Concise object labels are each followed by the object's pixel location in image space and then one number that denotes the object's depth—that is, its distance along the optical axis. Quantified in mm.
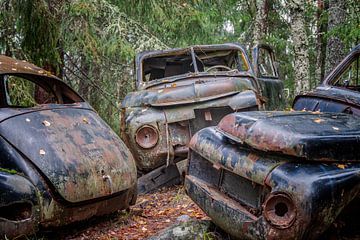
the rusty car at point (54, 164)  3889
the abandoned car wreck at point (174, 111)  6566
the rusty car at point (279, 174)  2938
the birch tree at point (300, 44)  9695
